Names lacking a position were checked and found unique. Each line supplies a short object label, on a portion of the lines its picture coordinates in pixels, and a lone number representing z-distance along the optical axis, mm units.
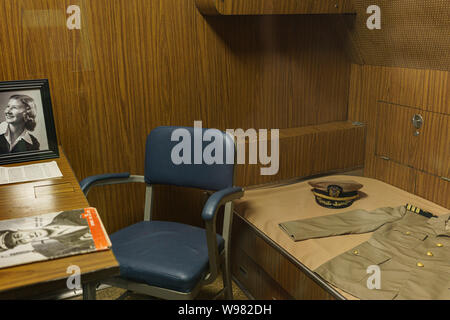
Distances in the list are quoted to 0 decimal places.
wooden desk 1233
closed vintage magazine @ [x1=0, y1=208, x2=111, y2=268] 1370
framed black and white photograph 2225
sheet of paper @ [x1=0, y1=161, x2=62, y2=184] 1987
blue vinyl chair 1940
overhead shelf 2461
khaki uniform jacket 1809
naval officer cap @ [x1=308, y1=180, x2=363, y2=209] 2586
